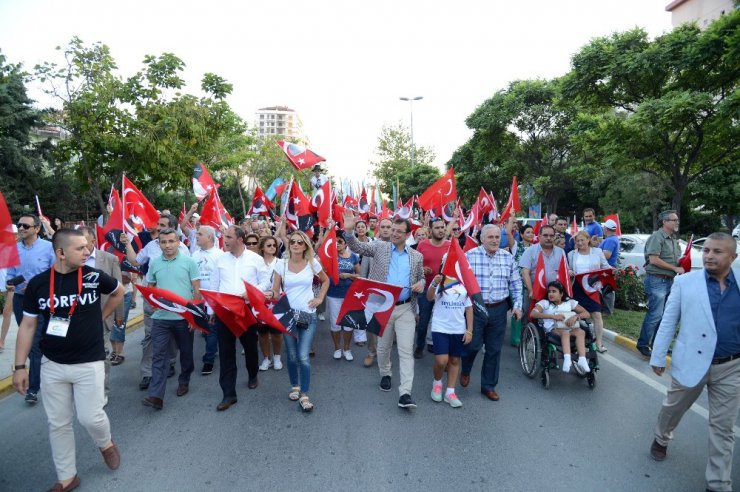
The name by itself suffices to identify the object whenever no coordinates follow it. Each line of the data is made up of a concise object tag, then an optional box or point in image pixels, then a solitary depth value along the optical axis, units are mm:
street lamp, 39312
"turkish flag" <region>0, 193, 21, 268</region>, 3688
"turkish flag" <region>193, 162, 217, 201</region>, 8750
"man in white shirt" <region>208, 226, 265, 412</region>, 4965
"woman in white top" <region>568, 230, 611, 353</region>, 6562
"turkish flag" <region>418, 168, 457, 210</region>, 10562
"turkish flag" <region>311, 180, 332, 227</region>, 7145
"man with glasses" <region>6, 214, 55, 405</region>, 5102
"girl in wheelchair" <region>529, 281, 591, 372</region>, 5371
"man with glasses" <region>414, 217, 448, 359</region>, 5996
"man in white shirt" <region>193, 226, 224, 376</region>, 5730
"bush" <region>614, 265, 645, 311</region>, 9695
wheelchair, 5453
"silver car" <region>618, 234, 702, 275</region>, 12836
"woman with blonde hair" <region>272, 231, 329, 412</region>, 4840
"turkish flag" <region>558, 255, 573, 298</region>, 5734
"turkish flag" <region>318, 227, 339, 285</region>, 5699
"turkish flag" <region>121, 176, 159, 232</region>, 6688
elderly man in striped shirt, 5195
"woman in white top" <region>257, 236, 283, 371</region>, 6234
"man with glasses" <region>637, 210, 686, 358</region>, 6402
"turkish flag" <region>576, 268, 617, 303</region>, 6492
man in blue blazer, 3381
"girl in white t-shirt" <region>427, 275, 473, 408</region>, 4832
